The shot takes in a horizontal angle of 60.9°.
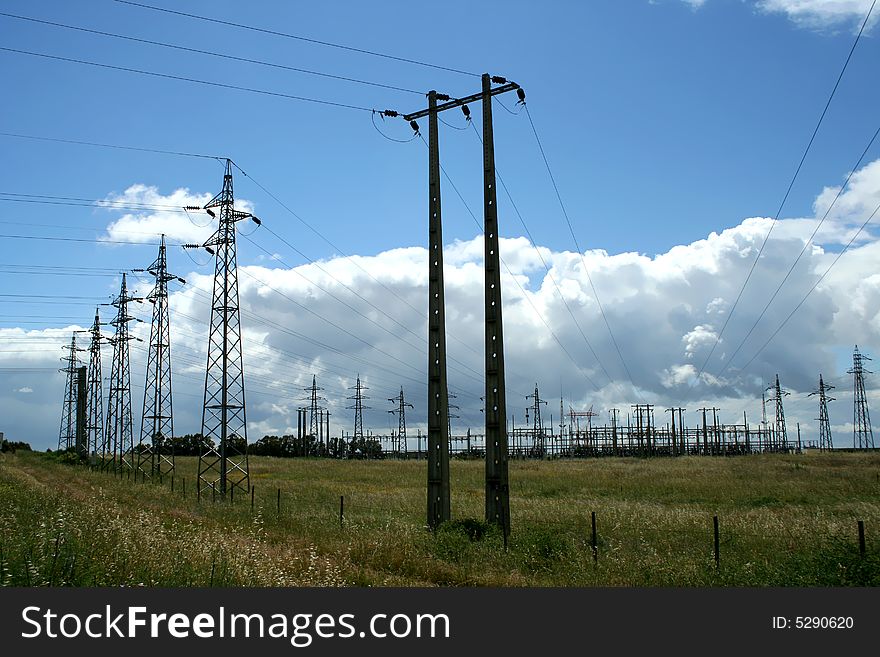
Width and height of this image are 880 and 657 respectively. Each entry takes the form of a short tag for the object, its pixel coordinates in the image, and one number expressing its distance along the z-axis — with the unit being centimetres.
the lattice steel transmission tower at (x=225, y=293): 3331
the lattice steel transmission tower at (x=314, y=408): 11638
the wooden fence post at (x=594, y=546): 1634
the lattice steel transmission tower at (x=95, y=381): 6262
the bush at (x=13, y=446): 10987
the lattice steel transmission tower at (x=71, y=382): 8456
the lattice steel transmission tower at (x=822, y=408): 12012
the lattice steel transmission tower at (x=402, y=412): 12331
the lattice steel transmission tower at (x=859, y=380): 9943
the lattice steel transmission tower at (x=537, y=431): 12099
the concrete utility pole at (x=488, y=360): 1878
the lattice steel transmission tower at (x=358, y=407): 11845
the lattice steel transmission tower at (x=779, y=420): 12050
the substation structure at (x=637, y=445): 11256
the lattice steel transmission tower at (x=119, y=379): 5438
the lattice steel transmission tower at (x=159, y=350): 4416
